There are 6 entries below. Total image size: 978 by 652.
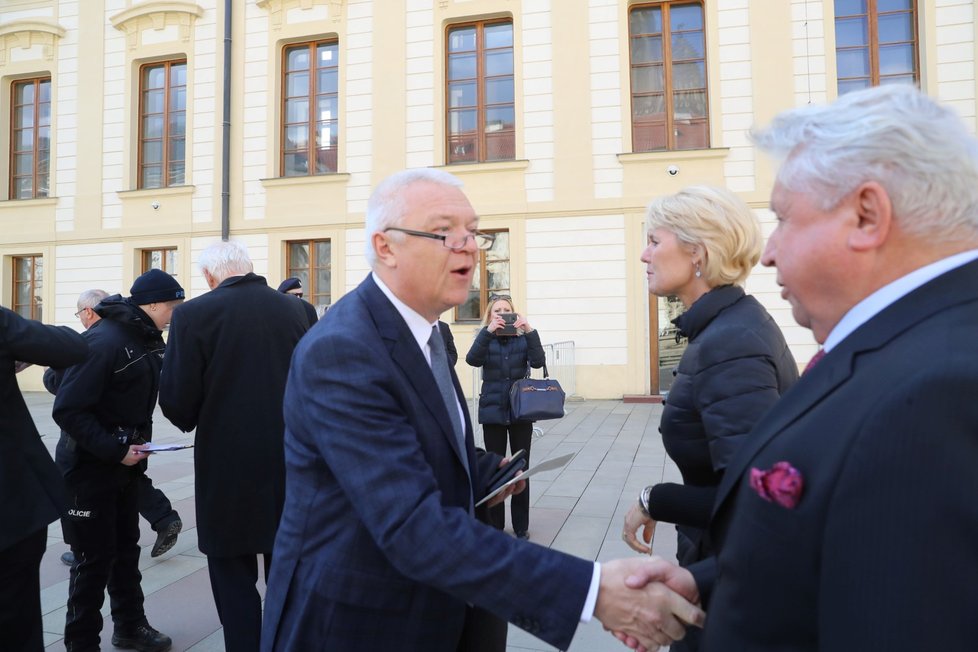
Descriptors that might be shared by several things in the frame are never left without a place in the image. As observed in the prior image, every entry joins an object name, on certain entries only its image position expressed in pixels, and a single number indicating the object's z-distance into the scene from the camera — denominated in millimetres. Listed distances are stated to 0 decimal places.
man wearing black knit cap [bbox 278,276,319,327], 7108
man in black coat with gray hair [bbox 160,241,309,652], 2939
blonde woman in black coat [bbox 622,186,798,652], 1792
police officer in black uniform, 3209
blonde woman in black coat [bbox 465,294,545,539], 5539
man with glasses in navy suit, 1371
